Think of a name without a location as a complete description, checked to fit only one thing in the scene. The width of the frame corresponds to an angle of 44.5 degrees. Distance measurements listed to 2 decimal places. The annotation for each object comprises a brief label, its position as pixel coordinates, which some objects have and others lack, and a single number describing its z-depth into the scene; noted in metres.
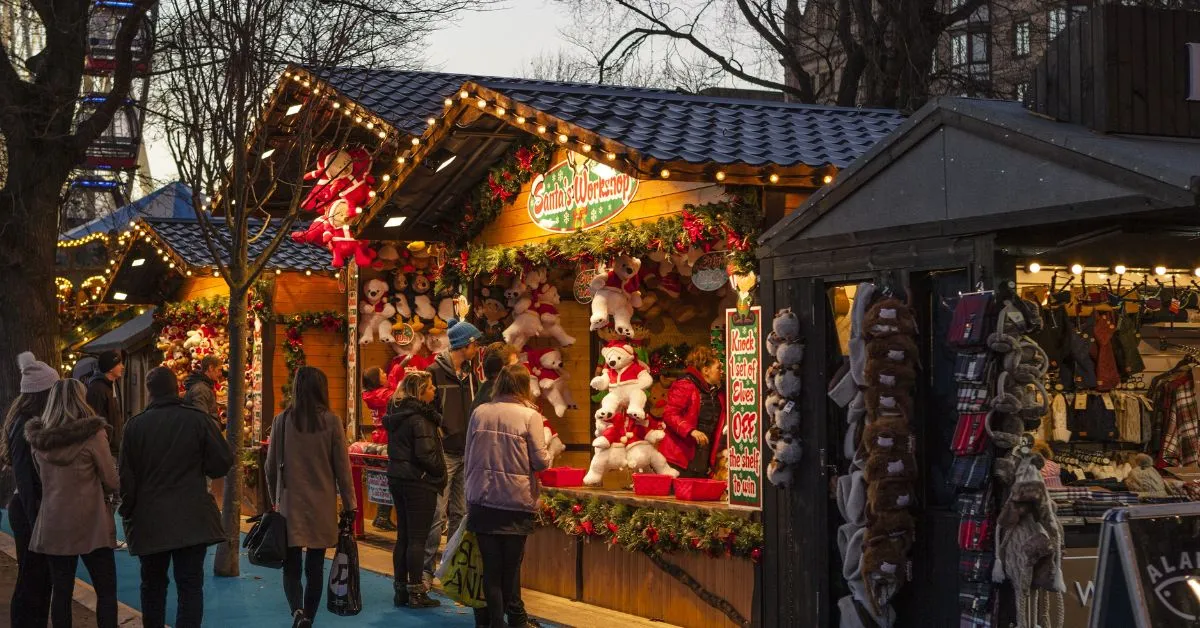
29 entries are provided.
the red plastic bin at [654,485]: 10.43
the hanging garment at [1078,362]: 8.80
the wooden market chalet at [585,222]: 9.27
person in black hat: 13.10
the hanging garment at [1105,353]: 8.91
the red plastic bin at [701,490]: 9.98
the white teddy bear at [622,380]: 11.16
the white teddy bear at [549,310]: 12.68
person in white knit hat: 9.02
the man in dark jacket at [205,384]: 12.54
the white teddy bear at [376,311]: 15.65
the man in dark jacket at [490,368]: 9.50
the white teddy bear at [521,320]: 12.52
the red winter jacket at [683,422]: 10.93
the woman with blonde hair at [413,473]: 10.23
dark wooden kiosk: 6.55
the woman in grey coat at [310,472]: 8.85
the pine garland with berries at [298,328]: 18.11
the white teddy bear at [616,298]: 11.12
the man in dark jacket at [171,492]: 8.12
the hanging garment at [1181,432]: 9.41
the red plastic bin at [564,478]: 11.63
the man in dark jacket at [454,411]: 11.10
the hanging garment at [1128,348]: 8.98
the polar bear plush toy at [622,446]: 11.08
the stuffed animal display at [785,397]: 8.29
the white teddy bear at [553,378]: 12.65
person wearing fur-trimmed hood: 8.51
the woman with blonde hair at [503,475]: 8.63
